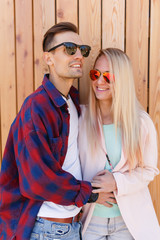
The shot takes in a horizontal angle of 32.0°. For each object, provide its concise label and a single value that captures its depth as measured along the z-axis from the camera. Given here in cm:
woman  220
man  184
